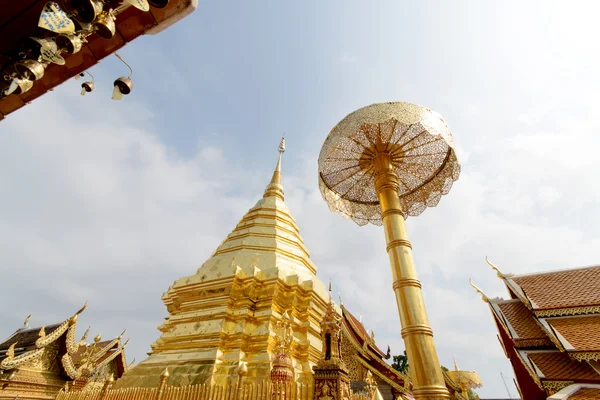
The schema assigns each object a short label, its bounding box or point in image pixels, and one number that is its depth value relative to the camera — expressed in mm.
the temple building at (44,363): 7629
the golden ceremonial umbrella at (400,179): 3324
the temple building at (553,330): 5742
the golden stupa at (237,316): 6098
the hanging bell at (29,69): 1945
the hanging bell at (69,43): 1984
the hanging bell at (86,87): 2871
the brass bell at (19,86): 1964
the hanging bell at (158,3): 2246
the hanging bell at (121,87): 2752
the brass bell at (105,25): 2041
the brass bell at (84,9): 1913
